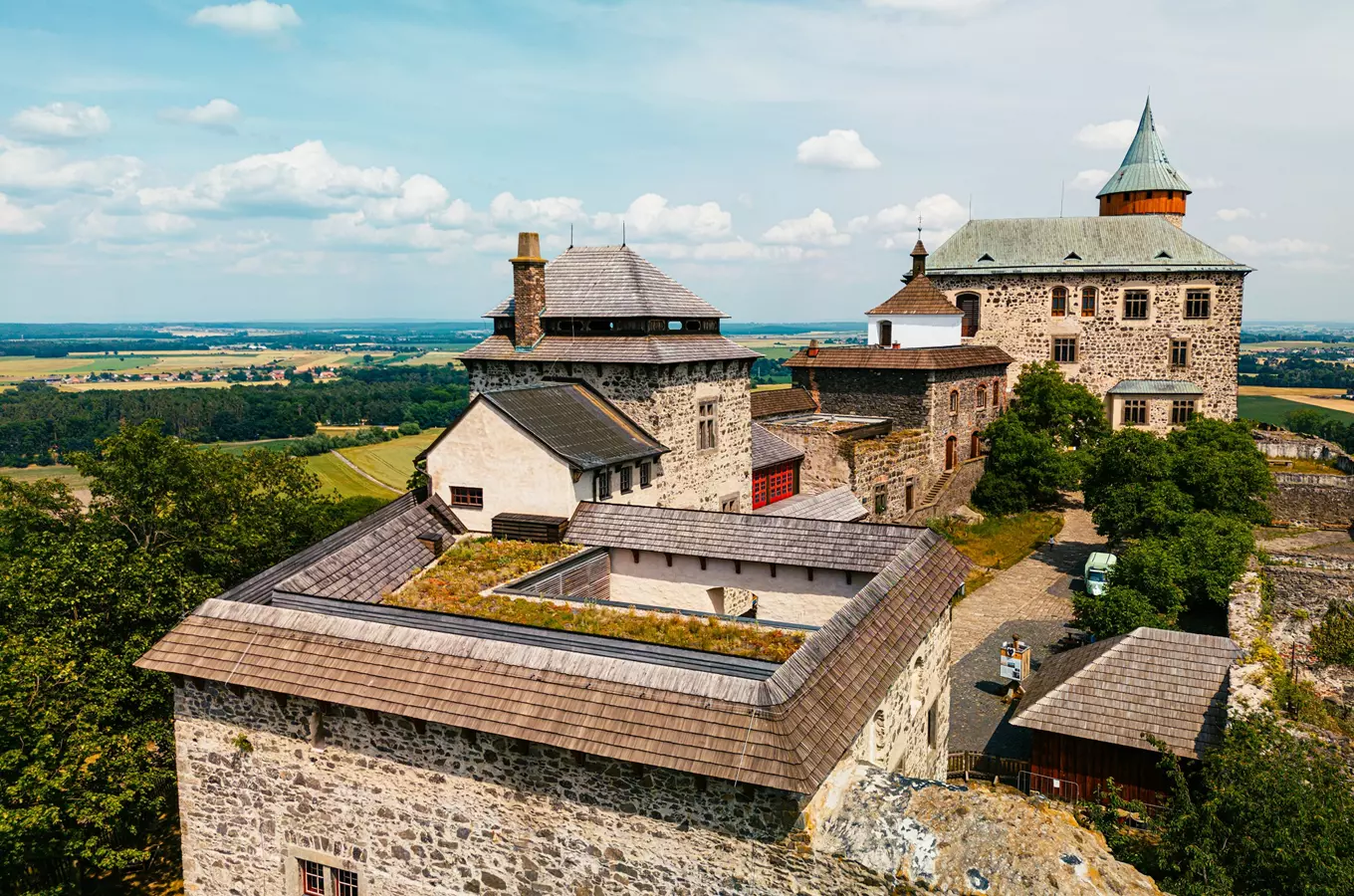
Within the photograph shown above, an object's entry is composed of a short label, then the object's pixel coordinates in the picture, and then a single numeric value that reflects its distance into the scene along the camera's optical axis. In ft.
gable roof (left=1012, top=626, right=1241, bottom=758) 55.83
